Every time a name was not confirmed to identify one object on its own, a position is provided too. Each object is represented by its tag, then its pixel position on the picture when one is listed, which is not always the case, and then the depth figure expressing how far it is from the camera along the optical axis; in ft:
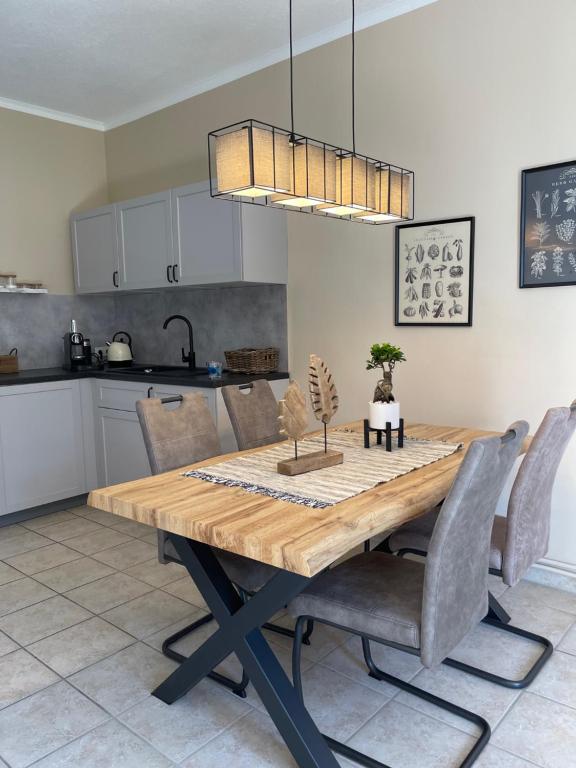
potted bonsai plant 7.62
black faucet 13.60
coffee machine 14.01
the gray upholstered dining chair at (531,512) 6.18
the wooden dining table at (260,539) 4.75
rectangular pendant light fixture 6.03
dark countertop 11.47
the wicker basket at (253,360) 11.97
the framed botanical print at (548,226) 8.47
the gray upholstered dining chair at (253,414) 8.98
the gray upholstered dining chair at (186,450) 6.42
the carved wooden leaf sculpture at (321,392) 6.89
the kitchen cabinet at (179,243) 11.27
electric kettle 14.38
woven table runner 5.84
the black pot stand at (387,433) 7.52
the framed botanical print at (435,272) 9.54
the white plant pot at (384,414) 7.66
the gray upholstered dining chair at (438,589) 4.77
